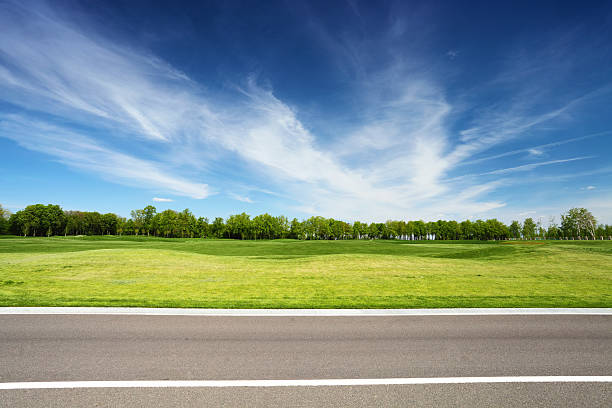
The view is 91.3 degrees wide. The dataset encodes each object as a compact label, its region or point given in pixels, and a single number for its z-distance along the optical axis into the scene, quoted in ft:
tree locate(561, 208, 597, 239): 340.80
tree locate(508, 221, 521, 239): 490.49
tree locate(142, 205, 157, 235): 385.70
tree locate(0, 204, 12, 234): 330.11
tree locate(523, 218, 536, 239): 461.37
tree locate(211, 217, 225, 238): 422.41
